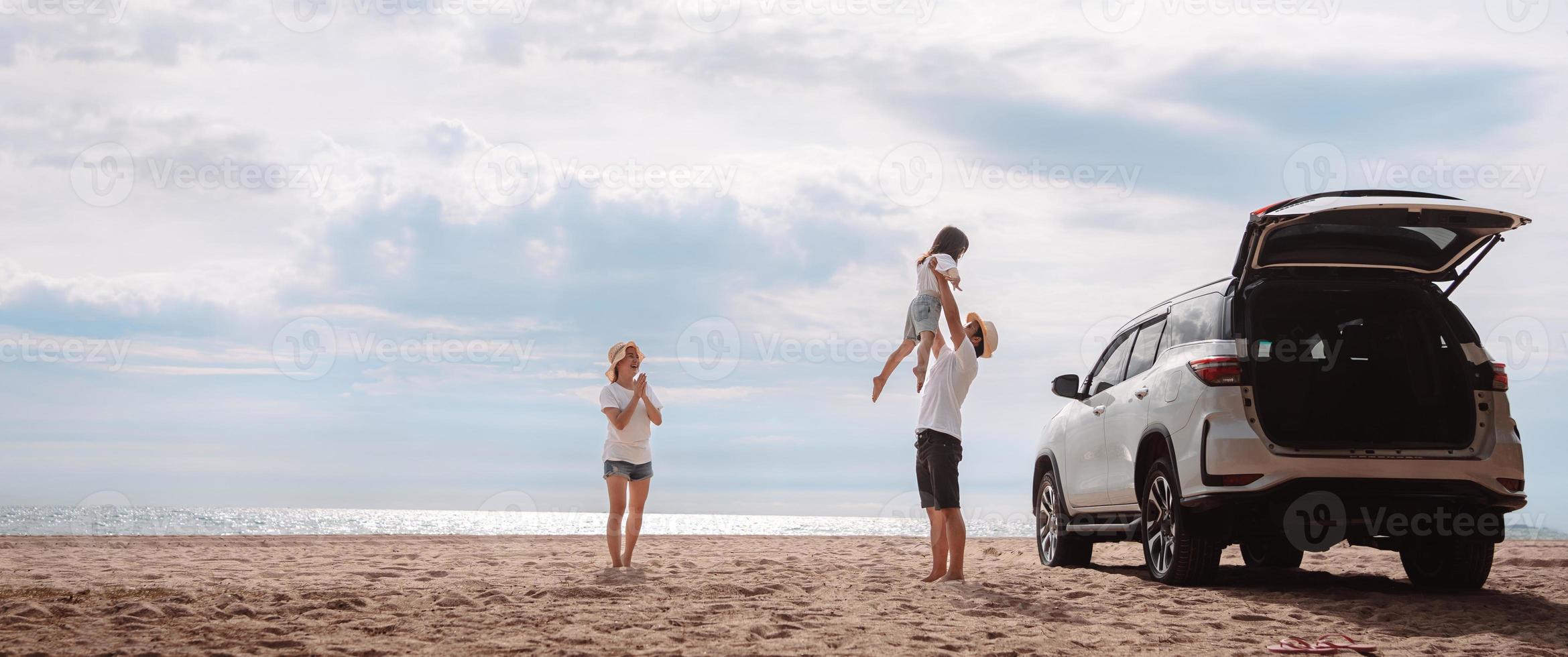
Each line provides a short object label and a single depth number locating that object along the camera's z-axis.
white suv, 6.10
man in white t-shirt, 6.82
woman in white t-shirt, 8.13
